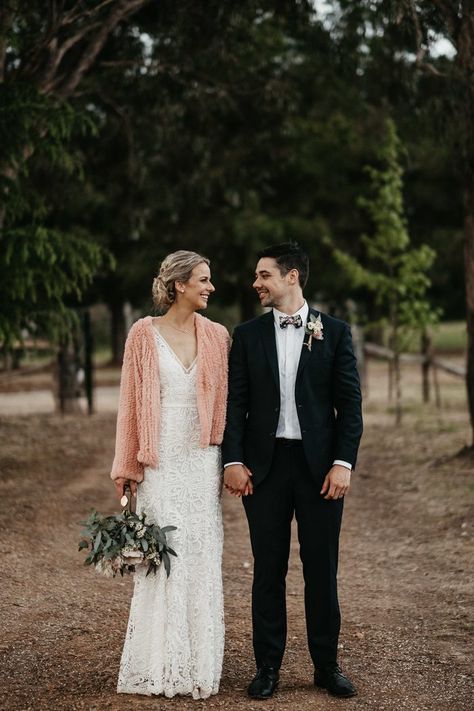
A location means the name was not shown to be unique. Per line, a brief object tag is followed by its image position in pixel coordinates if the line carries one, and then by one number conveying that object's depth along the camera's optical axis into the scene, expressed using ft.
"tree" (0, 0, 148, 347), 32.27
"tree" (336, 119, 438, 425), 52.16
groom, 15.81
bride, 15.70
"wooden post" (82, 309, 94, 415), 60.34
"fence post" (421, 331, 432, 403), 65.36
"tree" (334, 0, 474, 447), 35.58
